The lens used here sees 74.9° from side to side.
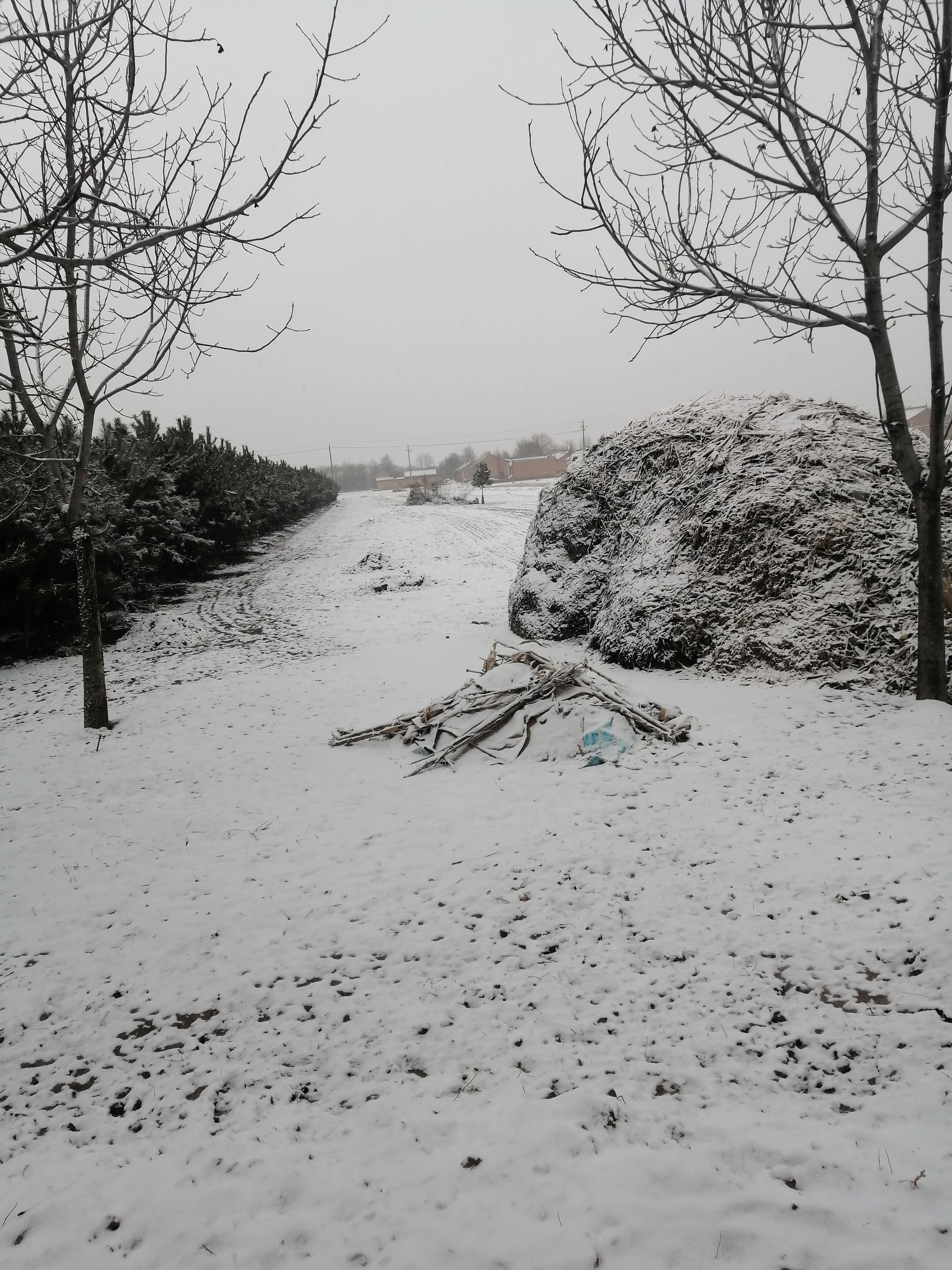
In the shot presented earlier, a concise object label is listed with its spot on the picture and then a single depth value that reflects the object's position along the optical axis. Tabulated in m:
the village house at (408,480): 90.06
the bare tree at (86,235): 2.42
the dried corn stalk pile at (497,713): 5.00
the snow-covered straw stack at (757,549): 5.20
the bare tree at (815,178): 3.57
